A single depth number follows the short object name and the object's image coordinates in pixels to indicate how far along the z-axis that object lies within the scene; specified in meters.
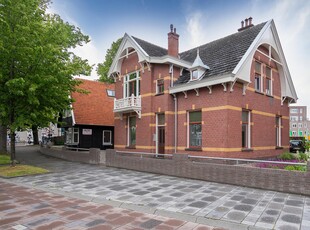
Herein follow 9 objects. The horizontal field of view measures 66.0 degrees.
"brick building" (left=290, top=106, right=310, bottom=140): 99.50
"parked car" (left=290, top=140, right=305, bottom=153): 24.42
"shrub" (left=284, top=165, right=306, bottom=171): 9.15
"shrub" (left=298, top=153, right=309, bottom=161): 13.46
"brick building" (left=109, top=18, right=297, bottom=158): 13.34
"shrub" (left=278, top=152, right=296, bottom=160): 14.93
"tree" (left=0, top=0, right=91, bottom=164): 12.88
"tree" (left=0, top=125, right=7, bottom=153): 21.94
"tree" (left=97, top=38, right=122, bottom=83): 31.19
